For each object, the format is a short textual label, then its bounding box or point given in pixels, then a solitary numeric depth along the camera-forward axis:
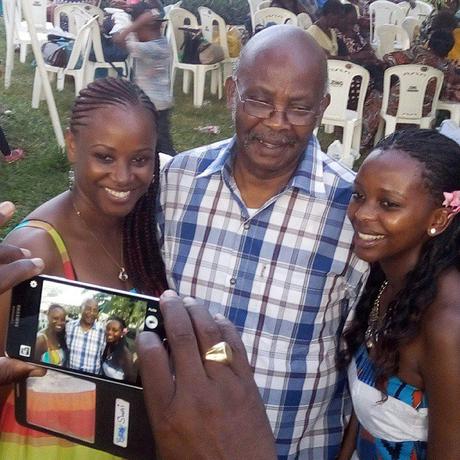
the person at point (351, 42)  8.12
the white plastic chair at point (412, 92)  6.93
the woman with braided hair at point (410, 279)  1.75
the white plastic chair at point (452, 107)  7.44
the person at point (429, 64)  7.40
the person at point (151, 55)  6.63
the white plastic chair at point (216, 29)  9.41
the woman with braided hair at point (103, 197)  1.76
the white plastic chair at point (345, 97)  7.00
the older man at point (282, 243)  2.08
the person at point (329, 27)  8.28
